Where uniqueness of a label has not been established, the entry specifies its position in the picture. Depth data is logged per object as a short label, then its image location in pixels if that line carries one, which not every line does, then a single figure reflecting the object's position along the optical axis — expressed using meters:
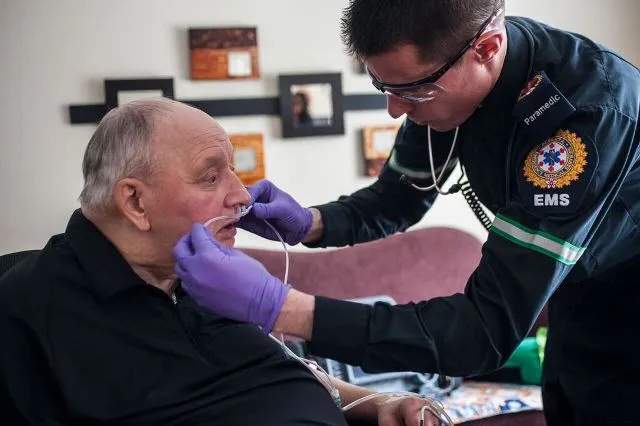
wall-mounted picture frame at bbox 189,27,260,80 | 2.76
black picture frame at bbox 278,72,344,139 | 2.86
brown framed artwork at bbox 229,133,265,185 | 2.83
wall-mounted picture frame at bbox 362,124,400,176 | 3.00
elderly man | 1.21
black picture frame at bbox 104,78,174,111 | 2.69
